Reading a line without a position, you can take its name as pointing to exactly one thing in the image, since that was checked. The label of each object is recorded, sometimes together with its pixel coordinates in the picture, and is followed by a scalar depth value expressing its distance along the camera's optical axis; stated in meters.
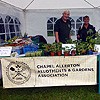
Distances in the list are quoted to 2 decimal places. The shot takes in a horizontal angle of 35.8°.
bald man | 3.61
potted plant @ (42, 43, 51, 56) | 2.36
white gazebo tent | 4.84
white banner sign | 2.25
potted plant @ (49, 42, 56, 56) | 2.31
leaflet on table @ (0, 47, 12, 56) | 2.35
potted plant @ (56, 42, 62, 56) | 2.32
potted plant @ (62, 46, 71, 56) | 2.28
